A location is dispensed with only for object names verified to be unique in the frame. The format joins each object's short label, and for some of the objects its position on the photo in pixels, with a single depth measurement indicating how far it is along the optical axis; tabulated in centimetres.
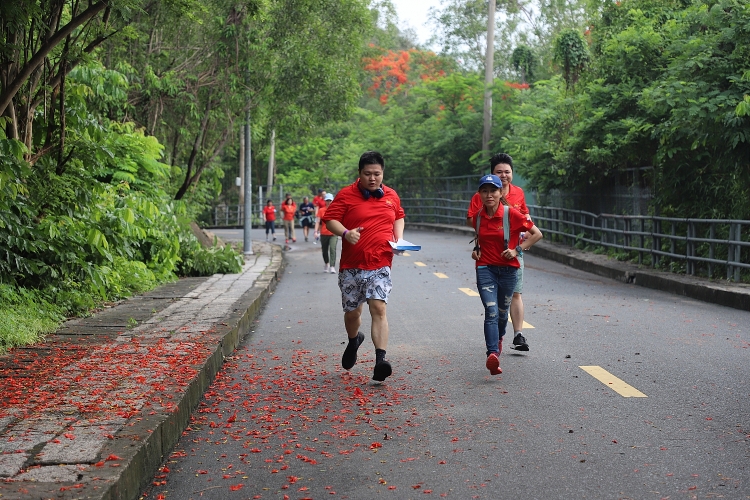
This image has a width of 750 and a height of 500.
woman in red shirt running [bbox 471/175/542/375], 836
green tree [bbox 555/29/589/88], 3008
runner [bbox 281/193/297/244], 3353
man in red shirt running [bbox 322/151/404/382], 789
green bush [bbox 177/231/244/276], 1806
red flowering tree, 6738
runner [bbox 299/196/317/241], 3478
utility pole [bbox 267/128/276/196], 5494
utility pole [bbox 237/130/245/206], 4979
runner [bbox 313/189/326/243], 2636
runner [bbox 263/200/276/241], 3700
